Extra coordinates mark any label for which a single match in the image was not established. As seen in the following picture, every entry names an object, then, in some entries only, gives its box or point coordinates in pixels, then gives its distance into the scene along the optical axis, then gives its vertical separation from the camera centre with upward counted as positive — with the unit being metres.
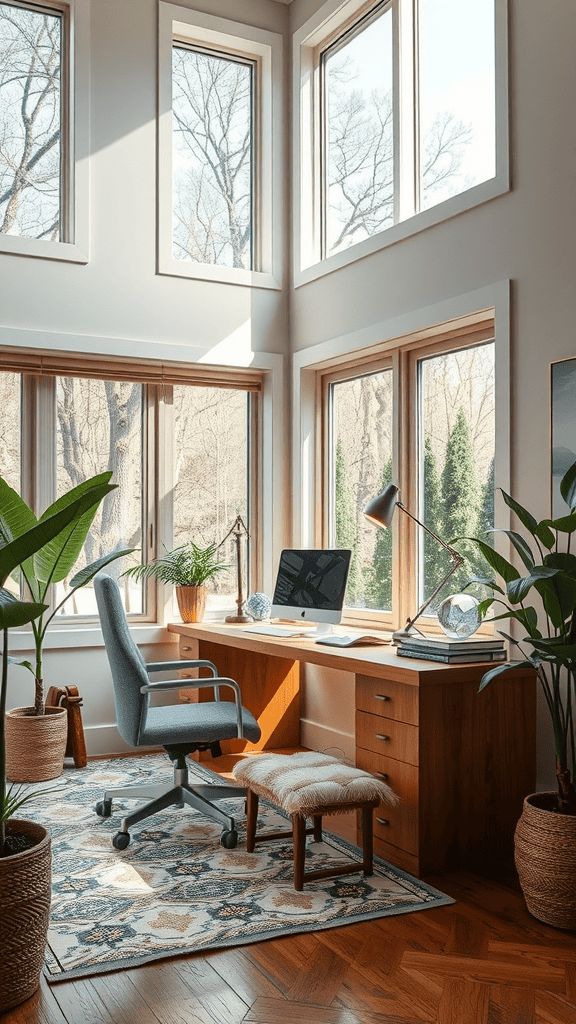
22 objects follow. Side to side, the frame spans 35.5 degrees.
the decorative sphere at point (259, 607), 4.84 -0.41
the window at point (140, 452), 4.66 +0.43
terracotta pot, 4.77 -0.38
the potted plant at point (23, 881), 1.99 -0.83
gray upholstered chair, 3.17 -0.71
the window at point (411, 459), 3.83 +0.34
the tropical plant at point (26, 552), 1.98 -0.05
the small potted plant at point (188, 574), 4.78 -0.23
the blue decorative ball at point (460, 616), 3.26 -0.31
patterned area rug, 2.45 -1.12
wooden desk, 2.98 -0.77
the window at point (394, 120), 3.72 +1.96
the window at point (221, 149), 4.93 +2.18
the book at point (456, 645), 3.10 -0.40
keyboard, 4.14 -0.47
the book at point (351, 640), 3.69 -0.46
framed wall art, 3.09 +0.37
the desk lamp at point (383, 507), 3.63 +0.10
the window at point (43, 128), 4.57 +2.08
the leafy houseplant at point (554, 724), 2.53 -0.58
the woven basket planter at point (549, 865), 2.54 -0.96
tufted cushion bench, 2.77 -0.82
